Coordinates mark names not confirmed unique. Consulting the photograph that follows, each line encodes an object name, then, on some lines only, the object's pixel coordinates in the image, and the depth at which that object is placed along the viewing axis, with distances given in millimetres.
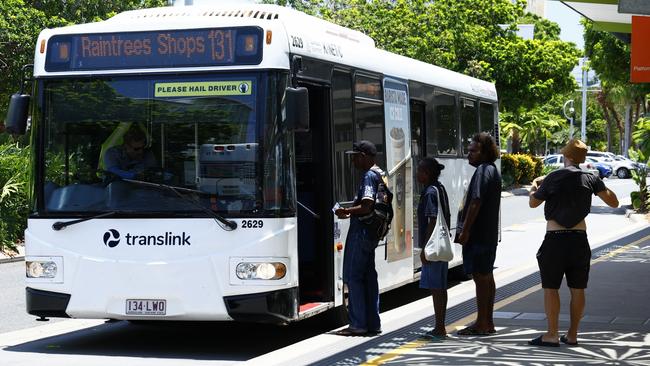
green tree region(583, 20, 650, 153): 33250
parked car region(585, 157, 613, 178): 67606
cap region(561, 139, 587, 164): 9398
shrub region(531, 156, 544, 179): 50844
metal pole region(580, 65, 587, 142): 72700
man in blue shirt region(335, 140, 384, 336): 10117
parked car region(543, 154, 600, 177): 66062
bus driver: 9727
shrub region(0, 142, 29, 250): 20000
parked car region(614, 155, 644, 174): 70375
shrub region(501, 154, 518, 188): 47312
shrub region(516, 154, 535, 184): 48750
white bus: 9461
